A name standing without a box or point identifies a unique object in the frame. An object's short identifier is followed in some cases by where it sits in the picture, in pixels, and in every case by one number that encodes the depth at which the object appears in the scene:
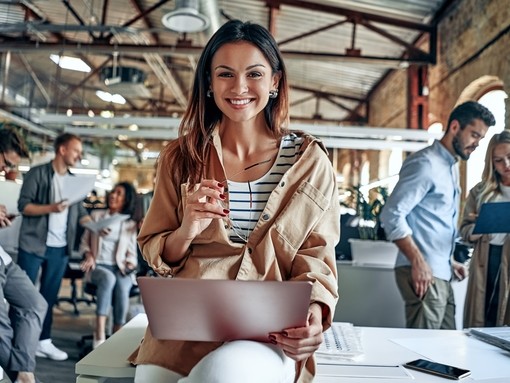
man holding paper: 3.58
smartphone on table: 1.13
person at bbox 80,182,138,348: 3.88
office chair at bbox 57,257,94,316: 4.94
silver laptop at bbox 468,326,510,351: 1.40
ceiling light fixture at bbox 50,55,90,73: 6.58
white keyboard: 1.27
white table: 1.17
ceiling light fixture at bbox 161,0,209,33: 4.74
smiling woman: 1.11
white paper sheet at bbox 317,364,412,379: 1.13
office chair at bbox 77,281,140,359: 3.97
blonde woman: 2.32
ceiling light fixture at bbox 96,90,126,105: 9.06
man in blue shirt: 2.30
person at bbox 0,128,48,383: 2.44
